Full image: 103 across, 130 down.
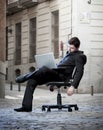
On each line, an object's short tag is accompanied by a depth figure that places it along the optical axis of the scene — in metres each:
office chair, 7.98
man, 7.67
